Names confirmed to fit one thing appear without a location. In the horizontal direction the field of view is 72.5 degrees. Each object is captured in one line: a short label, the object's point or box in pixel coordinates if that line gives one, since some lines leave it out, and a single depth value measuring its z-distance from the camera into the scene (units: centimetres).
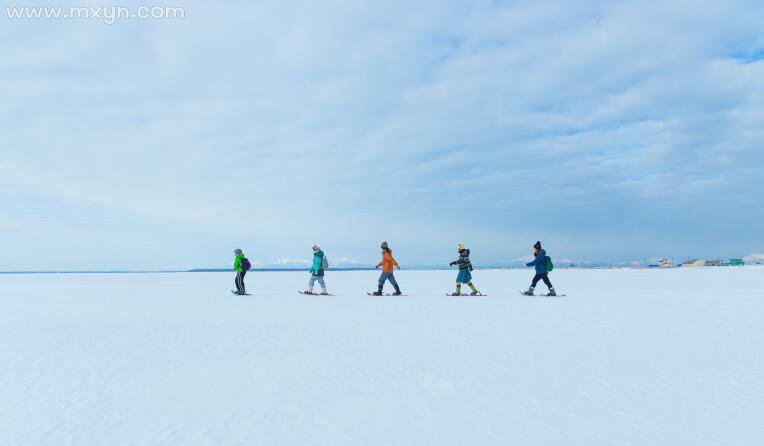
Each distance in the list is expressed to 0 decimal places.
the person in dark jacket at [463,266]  1775
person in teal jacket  1870
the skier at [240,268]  1906
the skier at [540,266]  1773
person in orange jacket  1839
